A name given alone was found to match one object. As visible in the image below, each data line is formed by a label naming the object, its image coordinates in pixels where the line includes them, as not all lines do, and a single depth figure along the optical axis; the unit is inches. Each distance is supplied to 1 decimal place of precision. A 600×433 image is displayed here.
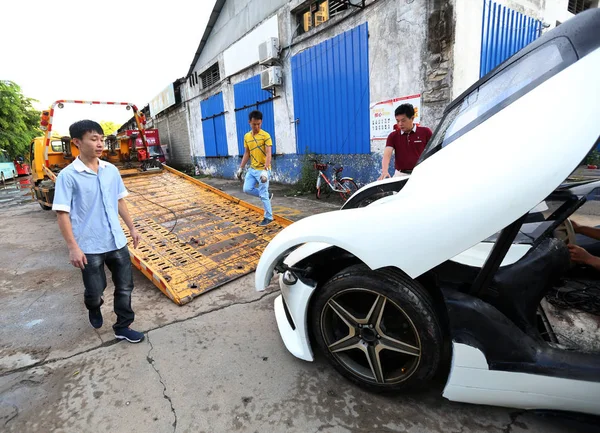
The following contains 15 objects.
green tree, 737.6
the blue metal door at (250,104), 384.9
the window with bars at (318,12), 285.1
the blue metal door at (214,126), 491.0
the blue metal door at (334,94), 268.7
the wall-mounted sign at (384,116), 232.7
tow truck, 134.7
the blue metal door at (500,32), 225.3
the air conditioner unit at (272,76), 346.6
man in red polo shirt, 155.9
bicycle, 278.7
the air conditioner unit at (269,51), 343.6
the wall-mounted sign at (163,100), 621.6
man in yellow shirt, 198.8
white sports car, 48.1
